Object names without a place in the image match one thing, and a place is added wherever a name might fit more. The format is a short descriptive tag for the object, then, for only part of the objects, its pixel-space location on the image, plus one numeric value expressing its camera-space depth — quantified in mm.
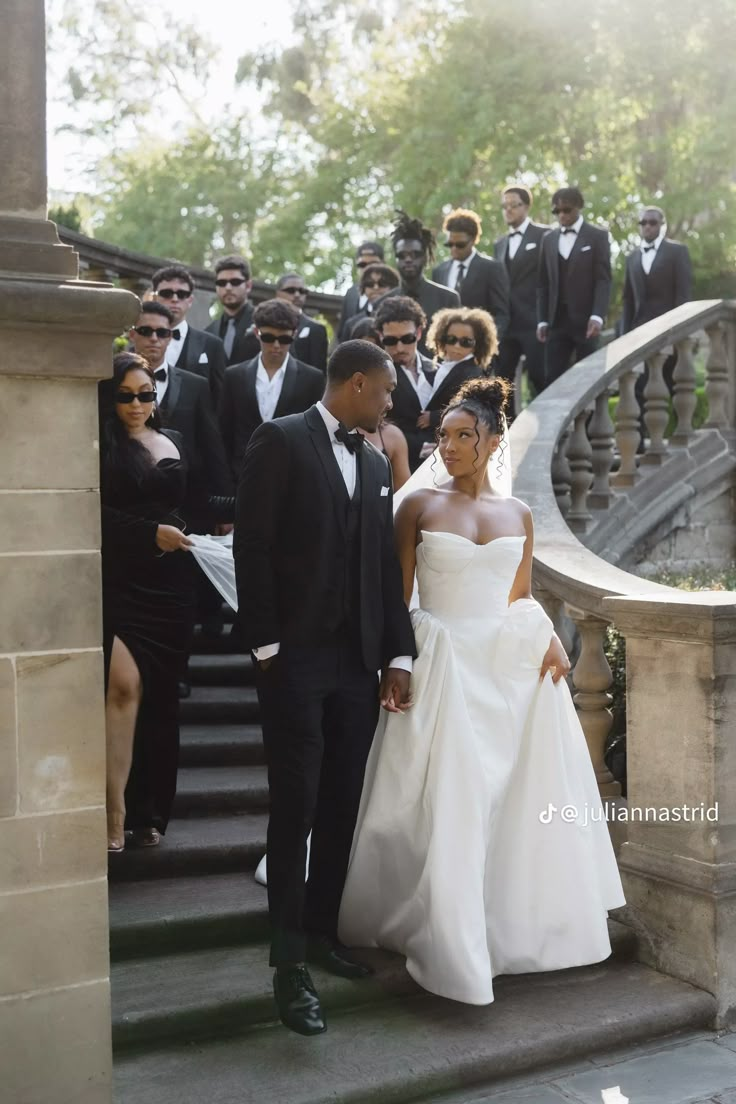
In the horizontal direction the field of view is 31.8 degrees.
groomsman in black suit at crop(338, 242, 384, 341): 9086
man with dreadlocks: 8734
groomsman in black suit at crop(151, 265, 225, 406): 7660
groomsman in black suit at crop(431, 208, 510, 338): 9148
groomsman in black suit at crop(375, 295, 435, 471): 7043
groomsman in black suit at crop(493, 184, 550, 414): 9953
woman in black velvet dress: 5234
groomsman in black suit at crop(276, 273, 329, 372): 8578
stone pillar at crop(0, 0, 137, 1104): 3533
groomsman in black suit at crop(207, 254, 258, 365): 8547
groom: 4336
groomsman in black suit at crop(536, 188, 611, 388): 9594
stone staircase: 4078
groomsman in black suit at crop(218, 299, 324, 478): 7281
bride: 4574
